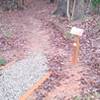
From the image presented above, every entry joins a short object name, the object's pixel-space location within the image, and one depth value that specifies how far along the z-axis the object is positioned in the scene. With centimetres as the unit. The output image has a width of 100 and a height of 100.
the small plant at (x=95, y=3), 620
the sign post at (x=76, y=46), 365
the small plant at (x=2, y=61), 392
